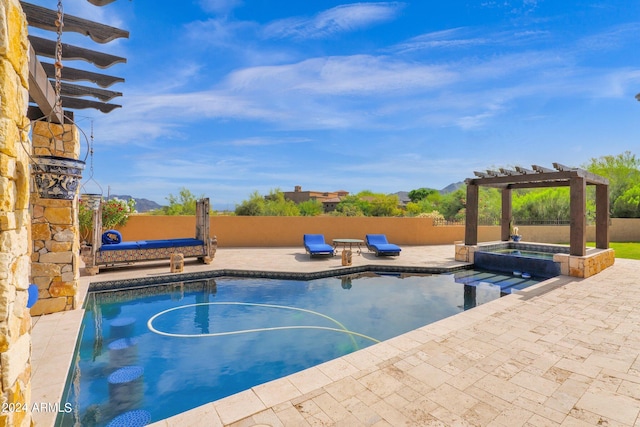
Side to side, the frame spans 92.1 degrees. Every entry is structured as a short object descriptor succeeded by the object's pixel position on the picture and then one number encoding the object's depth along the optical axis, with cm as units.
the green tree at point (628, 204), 1850
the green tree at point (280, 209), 1997
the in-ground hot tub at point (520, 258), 869
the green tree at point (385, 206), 2874
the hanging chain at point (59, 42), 326
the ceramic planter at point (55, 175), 278
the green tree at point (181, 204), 1789
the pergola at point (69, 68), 323
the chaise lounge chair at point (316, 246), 995
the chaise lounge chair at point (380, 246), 1027
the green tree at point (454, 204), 2836
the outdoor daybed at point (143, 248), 757
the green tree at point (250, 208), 2048
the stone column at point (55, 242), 450
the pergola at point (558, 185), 805
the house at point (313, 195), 5441
